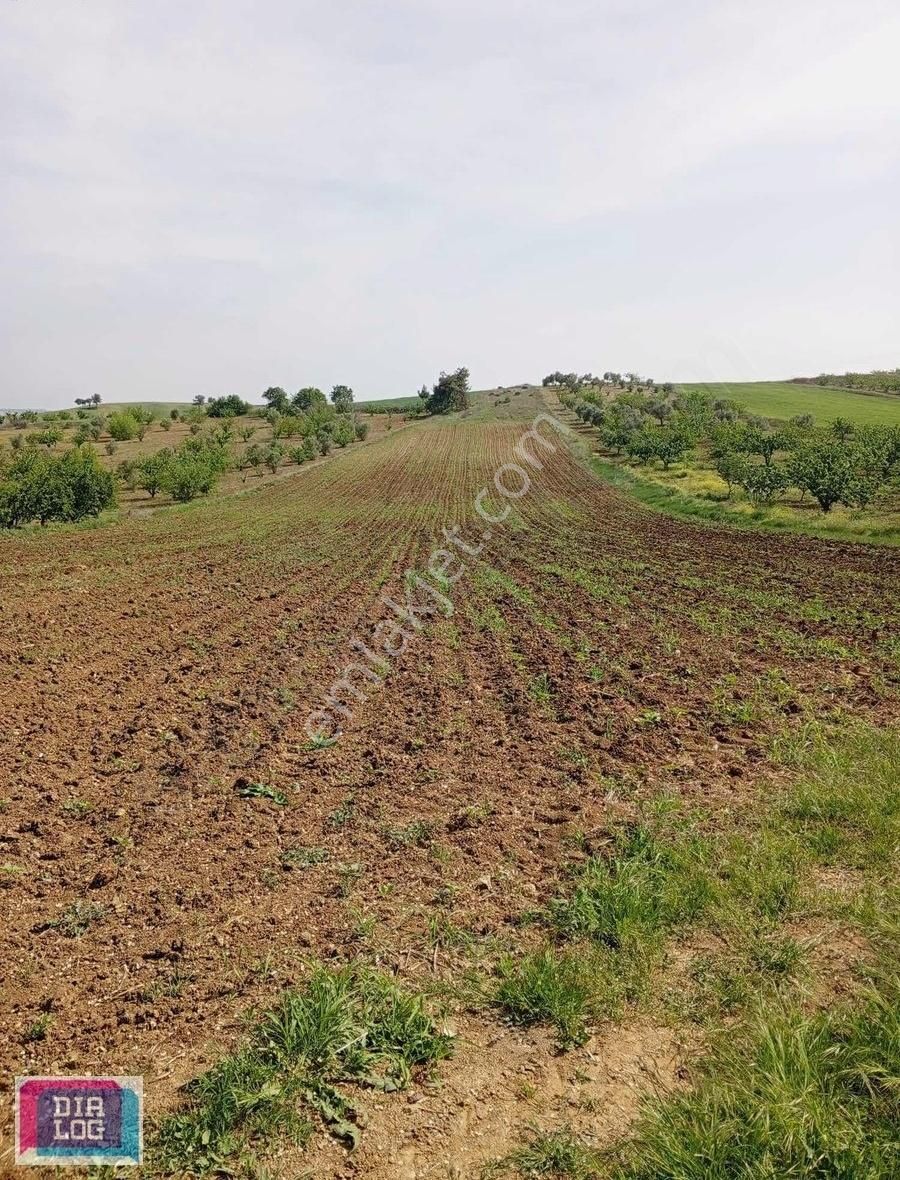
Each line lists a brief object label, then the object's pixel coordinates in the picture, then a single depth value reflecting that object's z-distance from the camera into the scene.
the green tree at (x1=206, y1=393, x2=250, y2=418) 111.31
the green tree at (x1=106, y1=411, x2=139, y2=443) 83.69
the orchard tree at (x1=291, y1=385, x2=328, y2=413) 124.25
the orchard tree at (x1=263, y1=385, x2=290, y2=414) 116.11
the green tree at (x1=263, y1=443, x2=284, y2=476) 62.41
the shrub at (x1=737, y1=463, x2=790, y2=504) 33.73
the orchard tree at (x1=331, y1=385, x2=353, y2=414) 136.75
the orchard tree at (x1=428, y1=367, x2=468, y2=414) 115.38
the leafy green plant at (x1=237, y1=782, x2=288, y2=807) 6.61
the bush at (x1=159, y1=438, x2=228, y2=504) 45.72
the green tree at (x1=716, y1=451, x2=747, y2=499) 37.59
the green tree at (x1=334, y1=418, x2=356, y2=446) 84.75
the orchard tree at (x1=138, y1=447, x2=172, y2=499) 47.75
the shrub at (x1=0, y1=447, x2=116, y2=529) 34.19
